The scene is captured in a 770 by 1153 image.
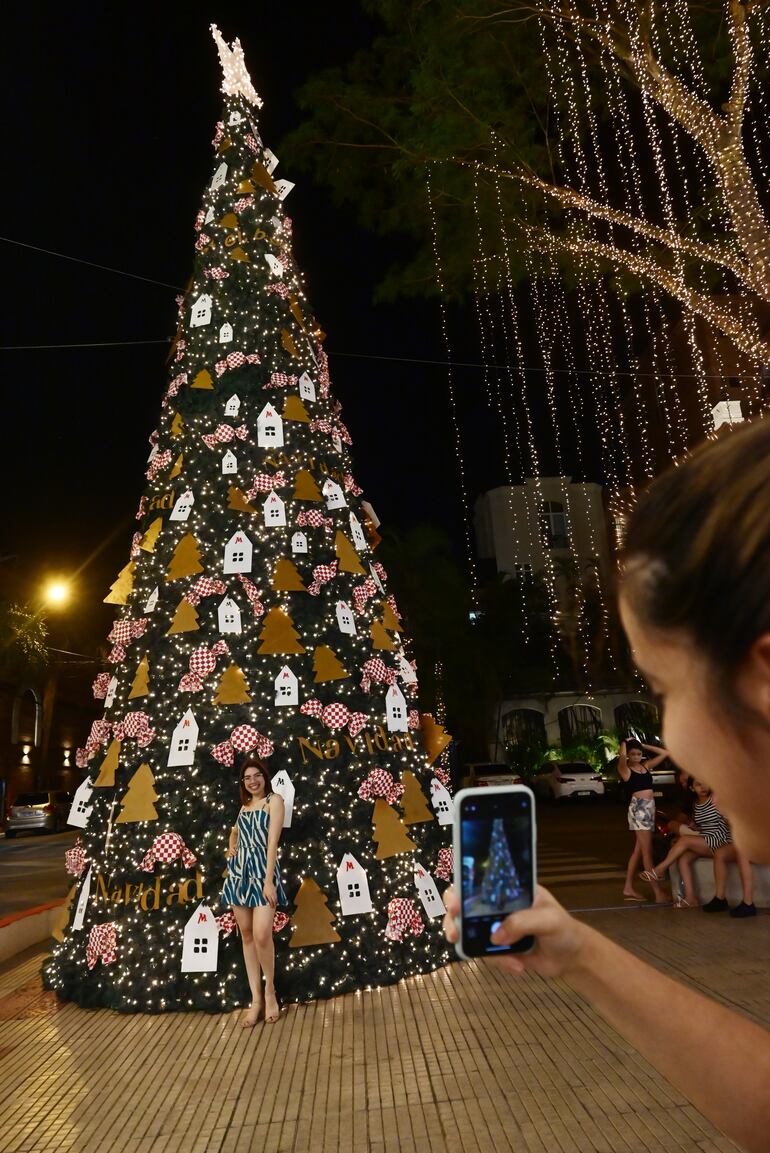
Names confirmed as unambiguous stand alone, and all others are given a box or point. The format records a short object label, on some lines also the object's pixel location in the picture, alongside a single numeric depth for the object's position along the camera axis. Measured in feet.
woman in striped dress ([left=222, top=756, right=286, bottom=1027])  18.11
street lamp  63.25
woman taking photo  2.59
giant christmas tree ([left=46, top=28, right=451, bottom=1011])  19.88
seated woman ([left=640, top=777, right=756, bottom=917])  25.71
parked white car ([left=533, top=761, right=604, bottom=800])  86.79
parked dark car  90.68
